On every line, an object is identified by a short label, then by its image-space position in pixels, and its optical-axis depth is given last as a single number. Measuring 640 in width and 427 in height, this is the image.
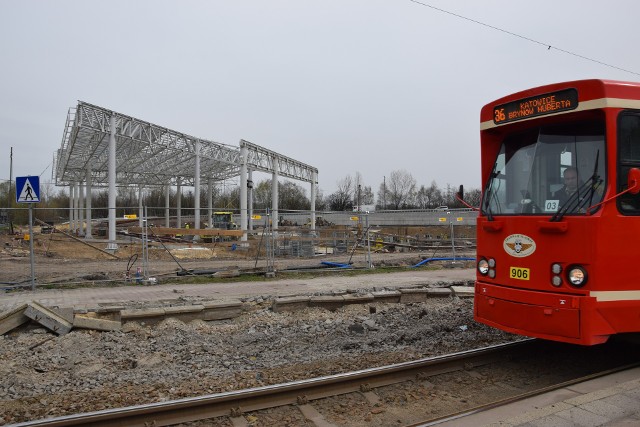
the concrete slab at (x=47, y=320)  8.30
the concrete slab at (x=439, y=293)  12.11
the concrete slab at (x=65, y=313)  8.52
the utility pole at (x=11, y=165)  59.25
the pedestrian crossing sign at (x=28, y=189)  11.81
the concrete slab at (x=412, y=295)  11.74
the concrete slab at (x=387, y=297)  11.40
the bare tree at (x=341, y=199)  94.99
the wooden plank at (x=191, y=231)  22.20
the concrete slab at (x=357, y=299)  10.98
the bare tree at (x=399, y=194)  104.12
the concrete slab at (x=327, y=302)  10.70
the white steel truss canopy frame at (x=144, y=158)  28.70
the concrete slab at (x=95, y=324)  8.51
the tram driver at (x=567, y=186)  5.94
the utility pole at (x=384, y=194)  103.69
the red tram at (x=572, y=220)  5.59
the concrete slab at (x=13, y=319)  8.20
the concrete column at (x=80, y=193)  49.25
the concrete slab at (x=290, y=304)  10.38
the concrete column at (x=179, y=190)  51.67
